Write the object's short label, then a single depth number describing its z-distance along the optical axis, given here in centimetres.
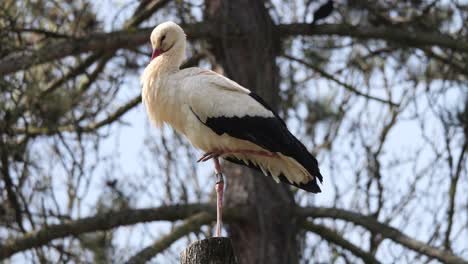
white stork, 1333
